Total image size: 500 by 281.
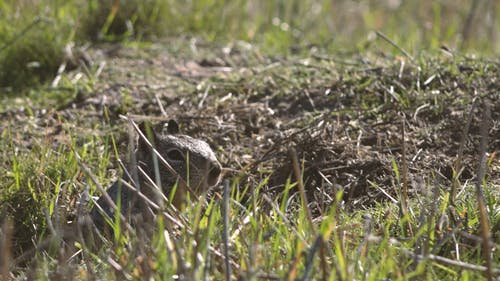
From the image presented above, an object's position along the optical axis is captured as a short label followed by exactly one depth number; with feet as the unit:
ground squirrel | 27.40
